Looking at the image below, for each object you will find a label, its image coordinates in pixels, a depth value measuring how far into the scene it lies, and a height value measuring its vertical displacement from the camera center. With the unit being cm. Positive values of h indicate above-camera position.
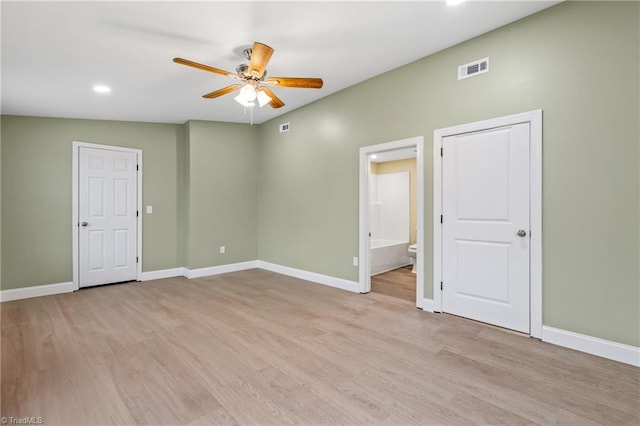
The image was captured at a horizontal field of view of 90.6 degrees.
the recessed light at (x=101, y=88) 383 +152
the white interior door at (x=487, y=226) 292 -14
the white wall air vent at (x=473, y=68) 310 +144
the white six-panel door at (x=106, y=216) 489 -8
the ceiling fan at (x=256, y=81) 272 +125
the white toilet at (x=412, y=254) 609 -84
